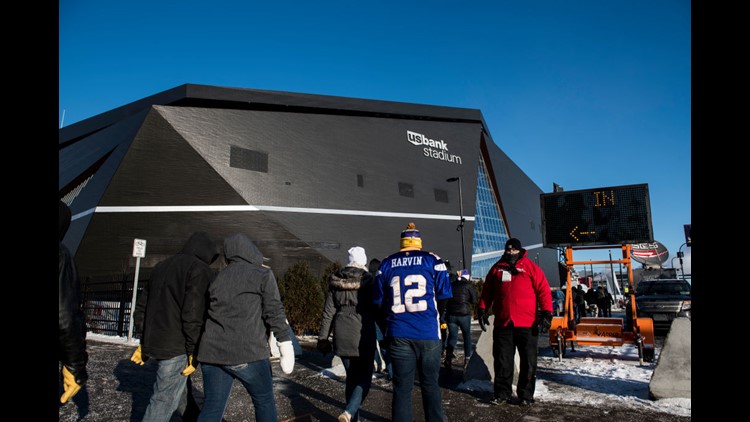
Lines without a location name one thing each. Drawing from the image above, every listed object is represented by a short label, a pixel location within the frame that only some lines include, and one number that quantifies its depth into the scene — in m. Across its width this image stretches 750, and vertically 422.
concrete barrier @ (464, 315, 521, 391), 6.49
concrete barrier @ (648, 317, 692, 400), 5.19
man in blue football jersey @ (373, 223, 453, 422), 3.85
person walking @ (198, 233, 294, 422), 3.38
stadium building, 20.58
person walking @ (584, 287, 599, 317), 19.36
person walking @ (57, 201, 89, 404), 2.32
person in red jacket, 5.41
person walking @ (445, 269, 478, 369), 8.16
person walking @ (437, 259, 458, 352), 8.34
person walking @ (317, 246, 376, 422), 4.38
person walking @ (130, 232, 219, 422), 3.59
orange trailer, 7.96
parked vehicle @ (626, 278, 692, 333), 13.18
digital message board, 8.05
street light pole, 25.98
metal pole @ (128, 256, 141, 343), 11.27
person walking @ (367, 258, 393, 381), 7.21
